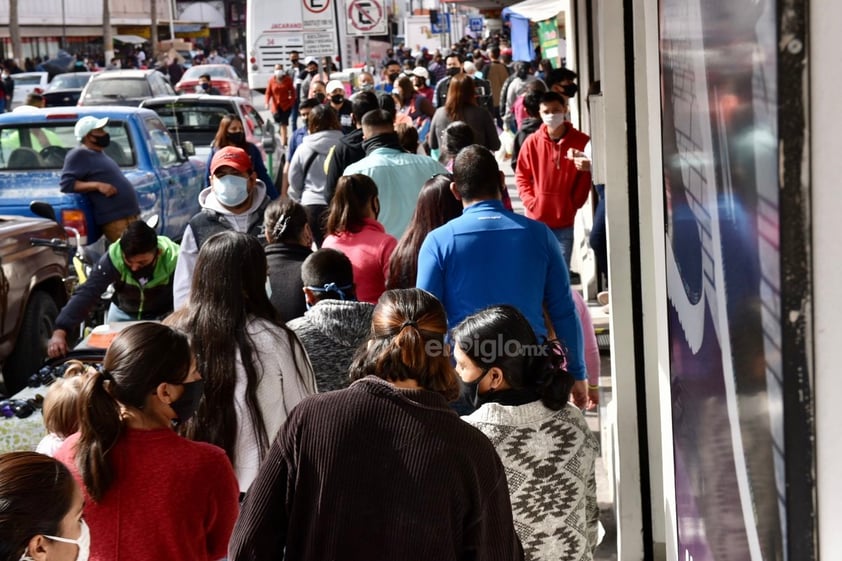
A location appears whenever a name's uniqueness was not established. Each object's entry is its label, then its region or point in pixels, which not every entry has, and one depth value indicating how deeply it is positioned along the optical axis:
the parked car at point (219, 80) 33.75
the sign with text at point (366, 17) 23.31
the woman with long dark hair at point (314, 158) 9.12
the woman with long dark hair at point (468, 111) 10.65
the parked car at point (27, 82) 34.00
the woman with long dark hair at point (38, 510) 2.47
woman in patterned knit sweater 3.80
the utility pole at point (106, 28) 63.84
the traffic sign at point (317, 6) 21.14
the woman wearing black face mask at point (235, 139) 10.34
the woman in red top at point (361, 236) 6.12
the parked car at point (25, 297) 8.32
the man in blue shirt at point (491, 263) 5.21
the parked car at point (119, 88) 24.56
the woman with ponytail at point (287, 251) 5.82
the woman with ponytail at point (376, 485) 2.93
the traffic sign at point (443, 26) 53.47
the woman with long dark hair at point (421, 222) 6.01
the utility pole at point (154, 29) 70.69
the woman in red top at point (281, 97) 23.45
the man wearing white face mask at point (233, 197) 6.99
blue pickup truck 11.29
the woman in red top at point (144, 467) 3.25
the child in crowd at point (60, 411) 3.70
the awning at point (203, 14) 91.12
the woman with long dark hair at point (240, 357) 4.25
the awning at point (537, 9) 16.58
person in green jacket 6.39
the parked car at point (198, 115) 17.53
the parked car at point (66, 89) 28.70
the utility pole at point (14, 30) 52.06
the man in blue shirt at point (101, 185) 10.43
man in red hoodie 8.39
